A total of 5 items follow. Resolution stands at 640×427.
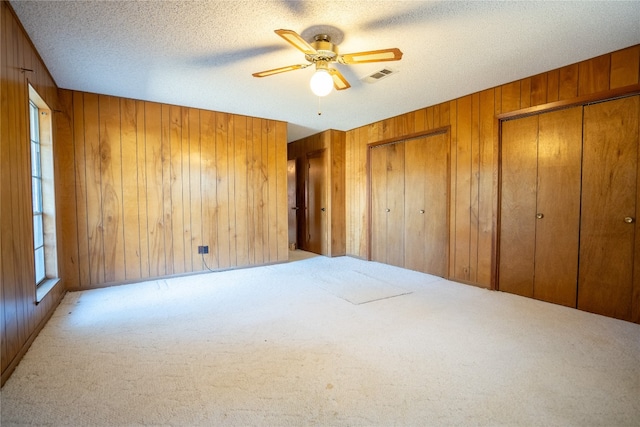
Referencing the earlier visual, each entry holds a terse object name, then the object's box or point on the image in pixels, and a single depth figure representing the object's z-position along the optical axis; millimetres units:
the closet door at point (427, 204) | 4109
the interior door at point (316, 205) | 5855
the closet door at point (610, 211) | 2590
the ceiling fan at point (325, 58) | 2111
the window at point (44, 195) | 2949
